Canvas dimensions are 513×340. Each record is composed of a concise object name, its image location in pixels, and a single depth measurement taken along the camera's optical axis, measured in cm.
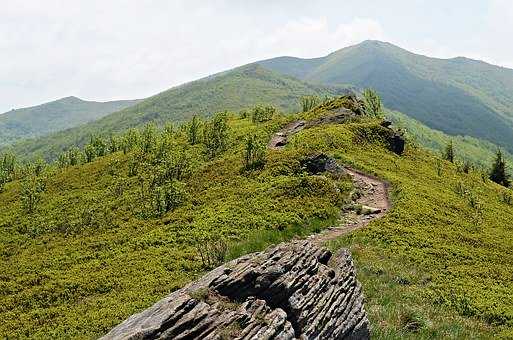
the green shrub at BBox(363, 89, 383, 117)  11569
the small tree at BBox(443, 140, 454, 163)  9732
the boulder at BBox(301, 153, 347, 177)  5719
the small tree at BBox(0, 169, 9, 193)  7370
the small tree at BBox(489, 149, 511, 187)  8769
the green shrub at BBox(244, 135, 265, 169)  6094
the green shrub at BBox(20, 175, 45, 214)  5959
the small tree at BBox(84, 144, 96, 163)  8606
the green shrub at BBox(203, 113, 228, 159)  7206
